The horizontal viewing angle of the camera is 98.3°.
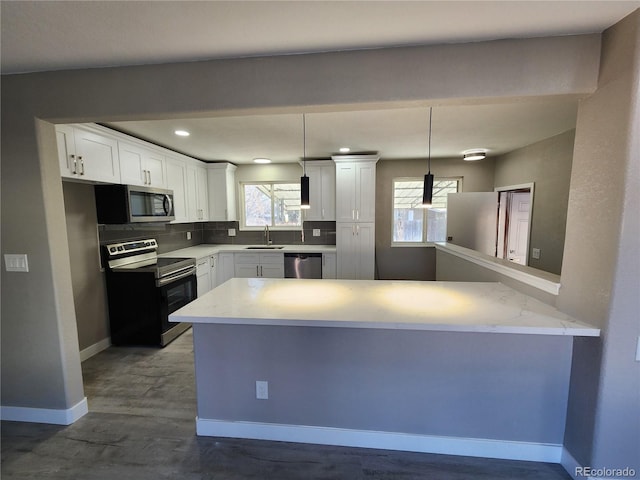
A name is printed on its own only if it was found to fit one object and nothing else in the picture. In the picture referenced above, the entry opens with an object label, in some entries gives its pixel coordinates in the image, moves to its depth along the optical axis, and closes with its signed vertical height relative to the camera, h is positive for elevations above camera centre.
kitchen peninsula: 1.59 -0.97
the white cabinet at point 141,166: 2.88 +0.57
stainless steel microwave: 2.83 +0.14
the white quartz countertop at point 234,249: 4.06 -0.53
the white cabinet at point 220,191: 4.59 +0.42
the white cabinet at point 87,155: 2.26 +0.55
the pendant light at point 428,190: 2.06 +0.19
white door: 4.32 -0.18
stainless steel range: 2.98 -0.88
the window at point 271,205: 4.95 +0.20
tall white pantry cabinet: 4.19 -0.01
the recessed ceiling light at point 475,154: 3.98 +0.87
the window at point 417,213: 4.79 +0.04
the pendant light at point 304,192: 2.25 +0.19
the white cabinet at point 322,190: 4.45 +0.42
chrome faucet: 4.93 -0.36
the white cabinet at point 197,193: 4.14 +0.37
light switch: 1.86 -0.30
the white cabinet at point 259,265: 4.40 -0.78
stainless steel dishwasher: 4.35 -0.77
